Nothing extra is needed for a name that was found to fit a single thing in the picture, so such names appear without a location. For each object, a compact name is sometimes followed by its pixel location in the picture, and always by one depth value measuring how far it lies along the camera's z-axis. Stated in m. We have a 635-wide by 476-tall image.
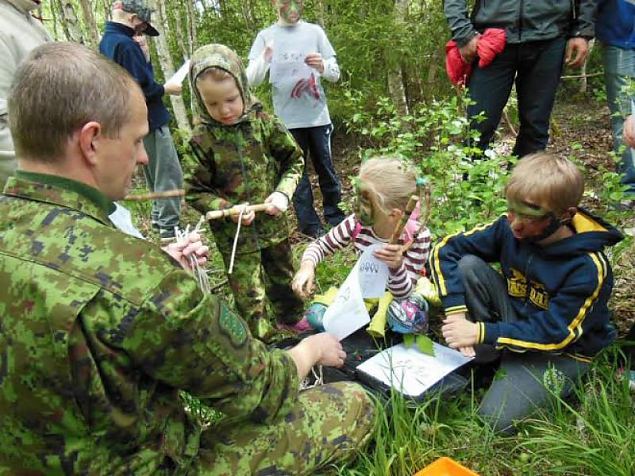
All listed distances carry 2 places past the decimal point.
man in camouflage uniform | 1.18
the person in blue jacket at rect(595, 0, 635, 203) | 3.44
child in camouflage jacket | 2.65
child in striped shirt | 2.39
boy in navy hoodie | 2.02
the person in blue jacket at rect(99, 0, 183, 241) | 3.78
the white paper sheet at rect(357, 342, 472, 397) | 2.16
